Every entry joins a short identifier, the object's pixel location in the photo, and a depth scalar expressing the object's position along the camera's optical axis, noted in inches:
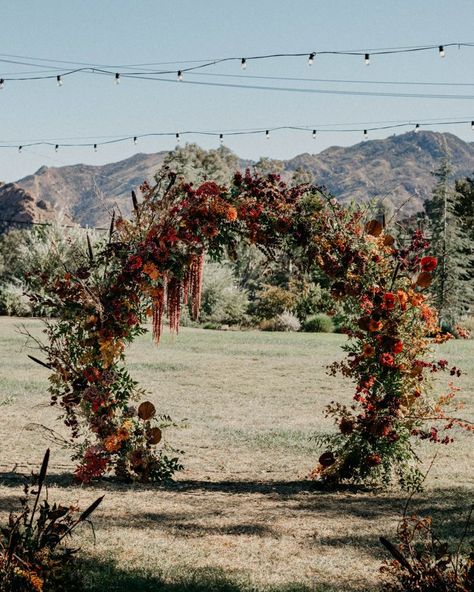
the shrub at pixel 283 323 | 1149.7
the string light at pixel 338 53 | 410.2
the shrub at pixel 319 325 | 1126.4
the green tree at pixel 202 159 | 2480.3
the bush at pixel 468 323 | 1239.5
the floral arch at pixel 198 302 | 268.4
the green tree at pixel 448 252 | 1521.9
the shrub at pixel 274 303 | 1197.7
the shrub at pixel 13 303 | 1266.0
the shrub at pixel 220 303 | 1261.1
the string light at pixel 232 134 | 581.1
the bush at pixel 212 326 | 1193.2
